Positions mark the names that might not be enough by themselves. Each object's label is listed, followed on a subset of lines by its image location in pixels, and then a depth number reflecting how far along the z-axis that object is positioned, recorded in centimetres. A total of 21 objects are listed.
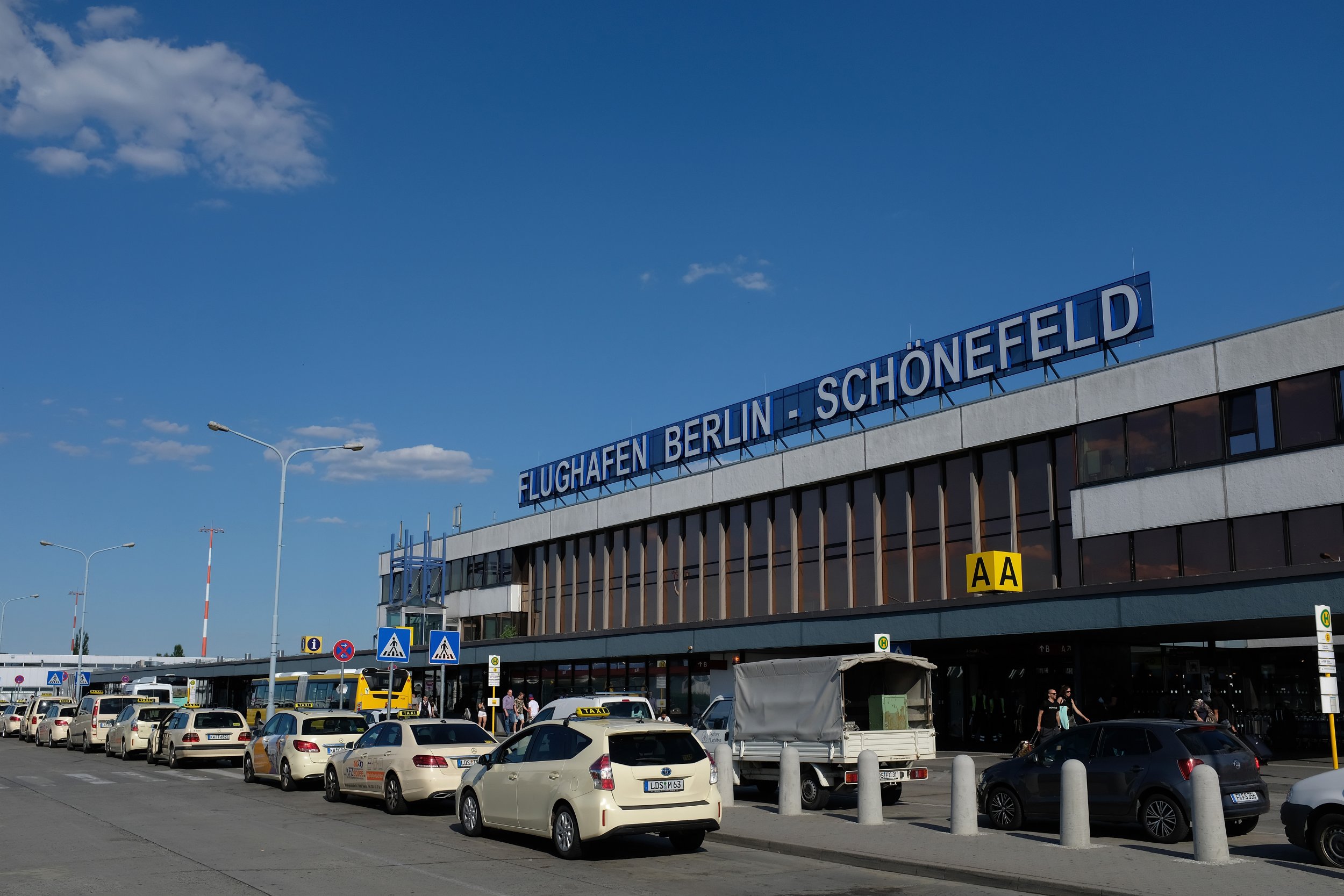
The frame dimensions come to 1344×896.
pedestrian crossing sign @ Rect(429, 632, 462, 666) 2994
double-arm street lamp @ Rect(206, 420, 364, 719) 3425
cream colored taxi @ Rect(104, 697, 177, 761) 3234
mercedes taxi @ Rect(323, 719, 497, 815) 1758
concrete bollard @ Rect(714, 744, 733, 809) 1814
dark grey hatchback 1380
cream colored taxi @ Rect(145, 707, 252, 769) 2892
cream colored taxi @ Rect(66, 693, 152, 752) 3728
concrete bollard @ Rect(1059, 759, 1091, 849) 1323
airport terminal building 2659
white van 2369
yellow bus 4716
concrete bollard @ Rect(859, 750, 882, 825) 1588
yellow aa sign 3109
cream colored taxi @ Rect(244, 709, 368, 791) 2195
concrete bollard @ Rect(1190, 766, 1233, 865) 1185
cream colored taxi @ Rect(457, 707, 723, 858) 1279
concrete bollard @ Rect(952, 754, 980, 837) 1473
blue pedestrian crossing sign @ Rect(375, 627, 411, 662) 2984
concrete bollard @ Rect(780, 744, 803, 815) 1745
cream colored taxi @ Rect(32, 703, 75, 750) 4172
